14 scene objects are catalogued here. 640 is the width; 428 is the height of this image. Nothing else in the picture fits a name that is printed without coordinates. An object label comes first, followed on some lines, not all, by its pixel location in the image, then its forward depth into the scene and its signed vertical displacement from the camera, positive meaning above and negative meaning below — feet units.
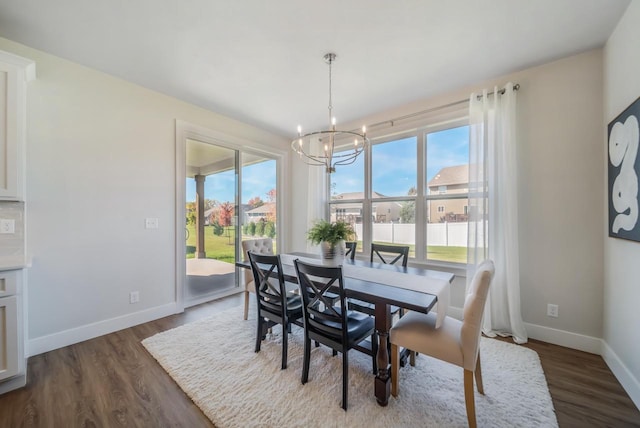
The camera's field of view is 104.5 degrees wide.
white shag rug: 5.05 -4.15
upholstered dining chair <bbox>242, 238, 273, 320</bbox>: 9.33 -1.50
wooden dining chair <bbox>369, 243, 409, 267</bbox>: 8.61 -1.31
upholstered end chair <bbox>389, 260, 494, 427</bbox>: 4.83 -2.62
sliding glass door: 11.23 -0.31
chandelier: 13.19 +3.89
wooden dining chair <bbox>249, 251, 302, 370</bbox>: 6.62 -2.57
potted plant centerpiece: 7.94 -0.71
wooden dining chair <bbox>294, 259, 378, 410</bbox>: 5.29 -2.62
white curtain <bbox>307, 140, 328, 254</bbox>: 13.76 +1.16
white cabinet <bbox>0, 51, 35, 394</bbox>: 5.57 -0.02
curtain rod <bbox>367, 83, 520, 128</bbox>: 8.45 +4.26
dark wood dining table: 5.20 -1.89
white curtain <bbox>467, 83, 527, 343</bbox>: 8.16 +0.36
